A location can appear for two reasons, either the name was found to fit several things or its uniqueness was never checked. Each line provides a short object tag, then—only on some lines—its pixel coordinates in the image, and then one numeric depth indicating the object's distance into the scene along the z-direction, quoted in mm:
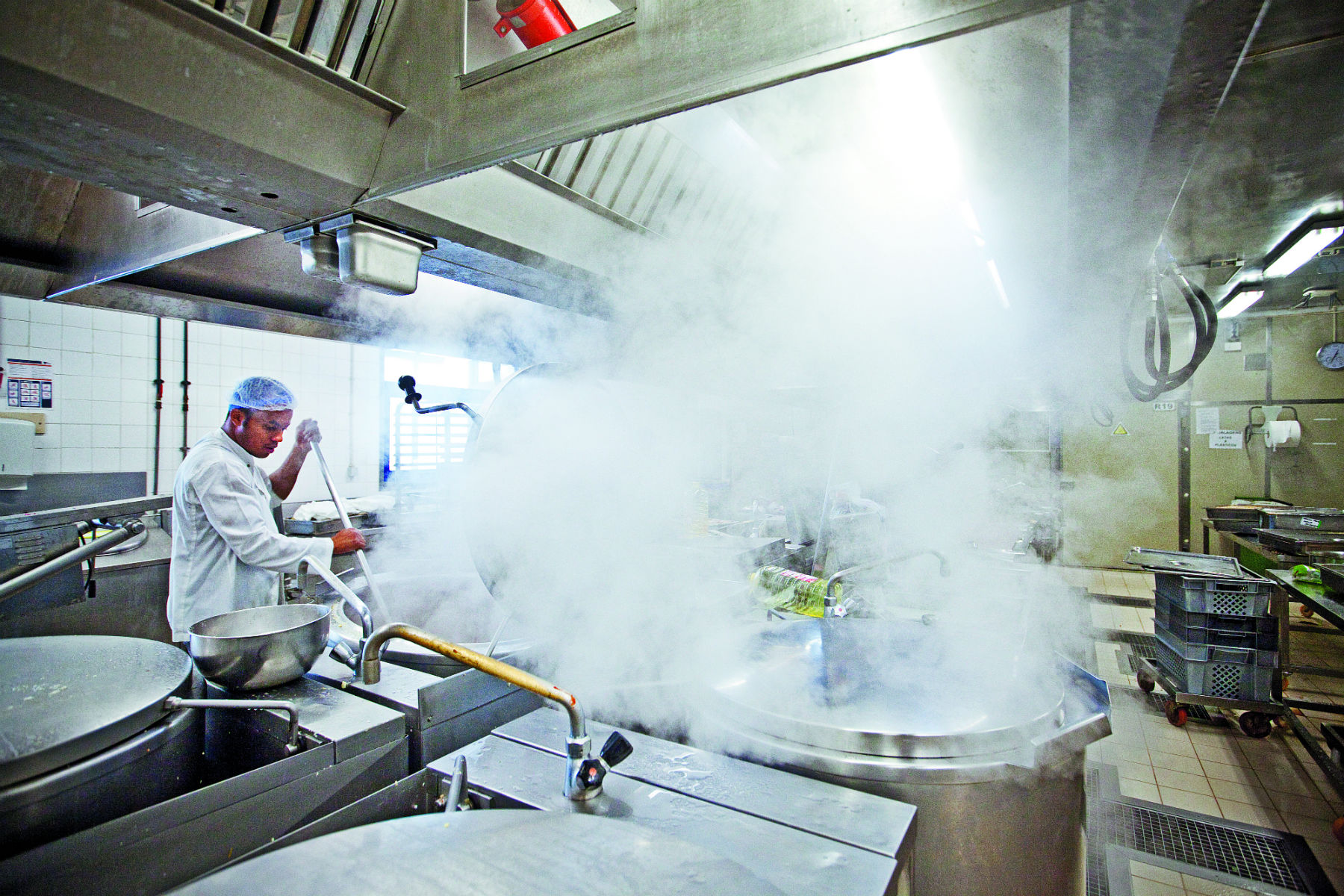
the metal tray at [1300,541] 3539
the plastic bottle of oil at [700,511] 2230
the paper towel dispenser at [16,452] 3441
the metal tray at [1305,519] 4590
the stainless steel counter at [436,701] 1203
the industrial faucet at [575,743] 1016
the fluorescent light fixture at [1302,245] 2758
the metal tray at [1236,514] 5447
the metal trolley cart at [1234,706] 3340
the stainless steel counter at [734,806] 849
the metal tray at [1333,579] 2625
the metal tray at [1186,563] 3557
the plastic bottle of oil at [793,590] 1927
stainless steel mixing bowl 1145
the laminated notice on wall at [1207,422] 6613
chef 2195
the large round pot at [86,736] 750
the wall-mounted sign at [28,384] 3844
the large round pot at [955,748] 1121
